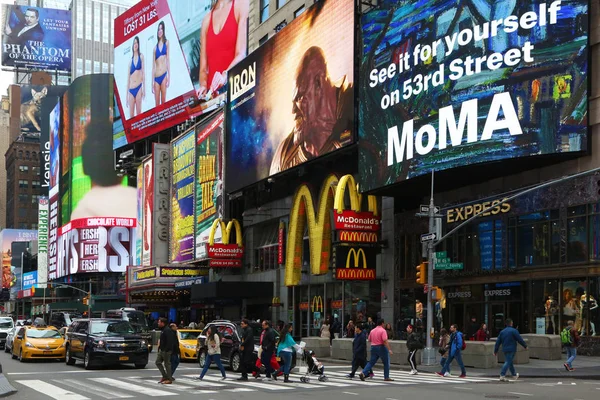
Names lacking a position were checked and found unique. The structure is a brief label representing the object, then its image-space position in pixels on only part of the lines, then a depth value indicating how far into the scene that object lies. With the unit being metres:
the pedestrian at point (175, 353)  24.73
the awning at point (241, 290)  59.41
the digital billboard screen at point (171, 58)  77.31
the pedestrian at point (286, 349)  24.64
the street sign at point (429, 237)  31.92
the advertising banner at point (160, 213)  82.12
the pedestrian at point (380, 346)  24.95
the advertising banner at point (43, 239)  145.00
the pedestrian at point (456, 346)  26.55
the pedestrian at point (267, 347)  25.17
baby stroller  25.28
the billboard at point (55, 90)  188.75
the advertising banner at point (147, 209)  84.12
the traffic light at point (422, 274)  32.66
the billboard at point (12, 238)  189.88
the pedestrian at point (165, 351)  24.27
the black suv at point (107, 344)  30.14
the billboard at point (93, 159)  116.62
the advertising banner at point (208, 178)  65.94
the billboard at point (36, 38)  191.12
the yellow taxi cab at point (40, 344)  34.72
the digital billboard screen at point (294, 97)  48.06
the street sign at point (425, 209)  33.39
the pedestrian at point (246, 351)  25.41
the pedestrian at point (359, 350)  25.45
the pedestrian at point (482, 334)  36.41
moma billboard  34.47
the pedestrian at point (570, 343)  28.42
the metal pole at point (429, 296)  31.53
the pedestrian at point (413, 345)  27.86
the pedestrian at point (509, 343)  24.83
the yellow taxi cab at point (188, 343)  35.94
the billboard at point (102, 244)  114.81
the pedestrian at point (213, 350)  25.42
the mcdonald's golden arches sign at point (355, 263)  45.66
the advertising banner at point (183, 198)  73.44
